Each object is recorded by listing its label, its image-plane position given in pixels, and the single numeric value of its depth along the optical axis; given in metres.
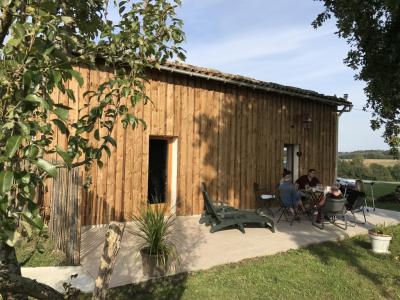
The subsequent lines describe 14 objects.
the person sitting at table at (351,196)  9.16
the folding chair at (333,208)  8.29
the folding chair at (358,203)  9.05
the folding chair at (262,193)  11.15
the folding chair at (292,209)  8.92
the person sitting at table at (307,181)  10.15
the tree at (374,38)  8.01
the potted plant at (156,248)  5.16
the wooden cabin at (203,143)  8.63
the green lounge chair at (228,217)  7.82
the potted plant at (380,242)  6.85
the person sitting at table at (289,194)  8.75
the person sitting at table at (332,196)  8.45
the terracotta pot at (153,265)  5.13
